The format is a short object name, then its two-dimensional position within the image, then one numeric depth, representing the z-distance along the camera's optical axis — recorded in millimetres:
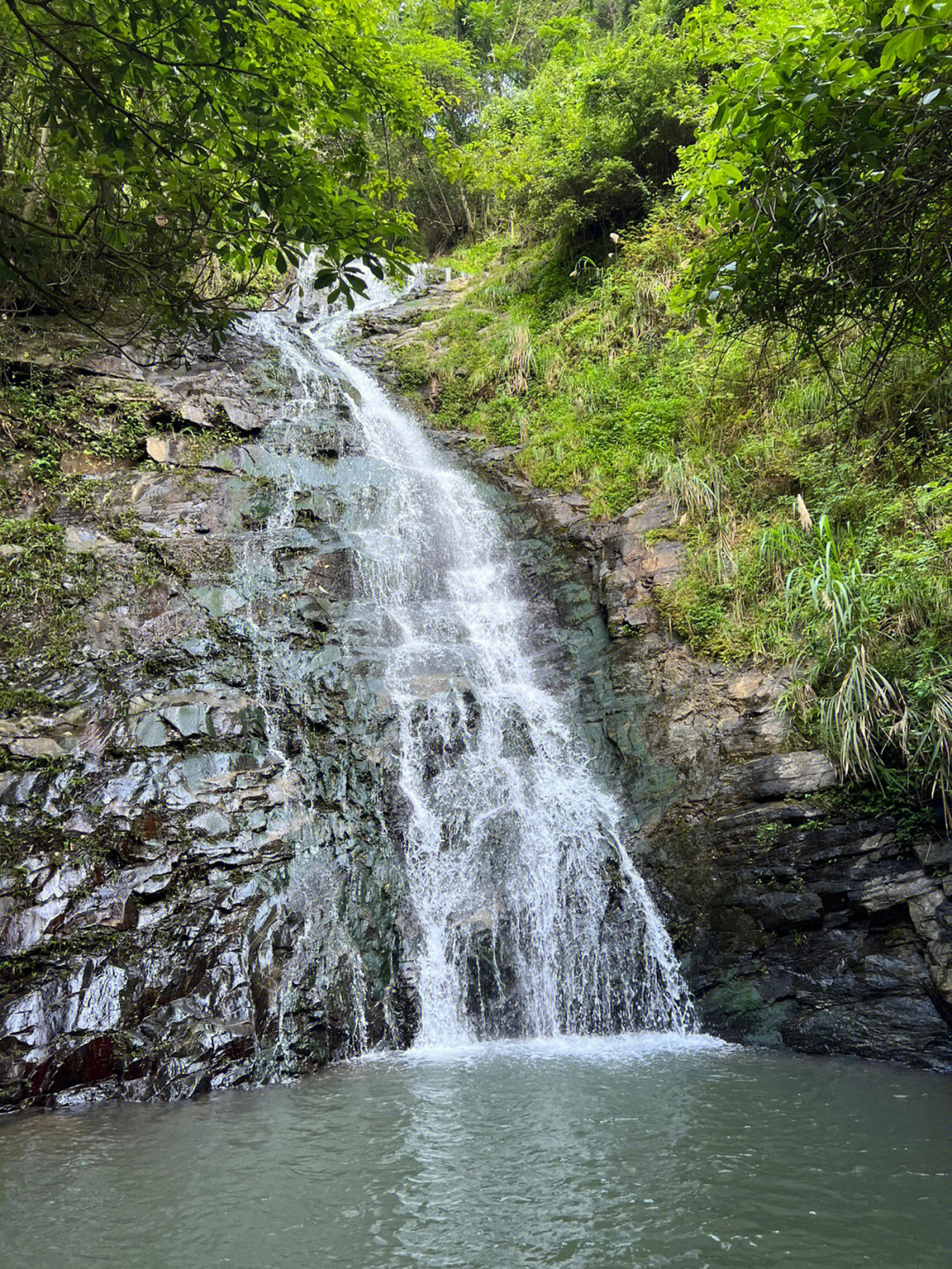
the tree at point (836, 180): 3537
